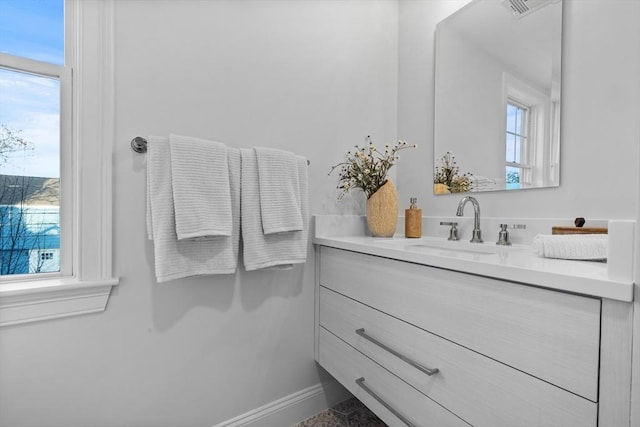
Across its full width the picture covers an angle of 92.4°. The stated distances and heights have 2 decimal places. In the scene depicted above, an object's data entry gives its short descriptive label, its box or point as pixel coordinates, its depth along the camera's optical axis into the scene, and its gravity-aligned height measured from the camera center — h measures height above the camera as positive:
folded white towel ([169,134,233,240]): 1.00 +0.07
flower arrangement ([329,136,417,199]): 1.48 +0.19
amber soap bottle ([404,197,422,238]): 1.48 -0.06
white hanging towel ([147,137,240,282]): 0.98 -0.12
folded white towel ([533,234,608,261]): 0.80 -0.09
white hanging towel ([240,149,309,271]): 1.16 -0.11
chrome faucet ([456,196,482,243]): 1.26 -0.03
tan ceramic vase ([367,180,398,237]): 1.44 +0.00
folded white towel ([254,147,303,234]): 1.18 +0.07
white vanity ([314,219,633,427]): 0.55 -0.30
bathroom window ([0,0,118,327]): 0.94 +0.18
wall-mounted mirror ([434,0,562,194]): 1.12 +0.48
